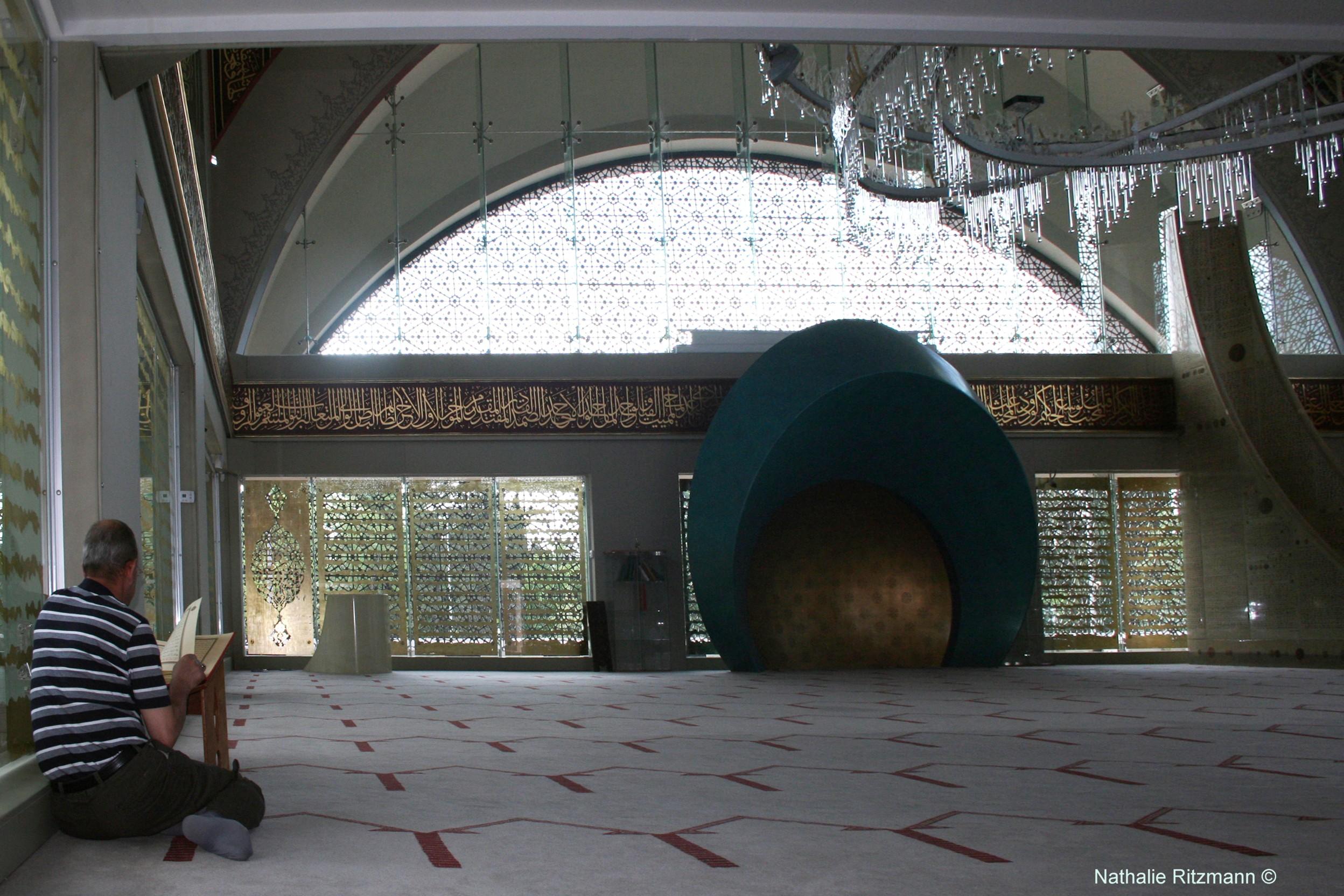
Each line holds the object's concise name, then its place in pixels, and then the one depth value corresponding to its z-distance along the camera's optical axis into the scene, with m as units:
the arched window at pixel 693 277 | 10.16
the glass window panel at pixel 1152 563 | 10.31
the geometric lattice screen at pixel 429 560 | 9.53
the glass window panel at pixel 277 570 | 9.48
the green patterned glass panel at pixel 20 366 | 2.55
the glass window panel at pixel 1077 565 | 10.28
